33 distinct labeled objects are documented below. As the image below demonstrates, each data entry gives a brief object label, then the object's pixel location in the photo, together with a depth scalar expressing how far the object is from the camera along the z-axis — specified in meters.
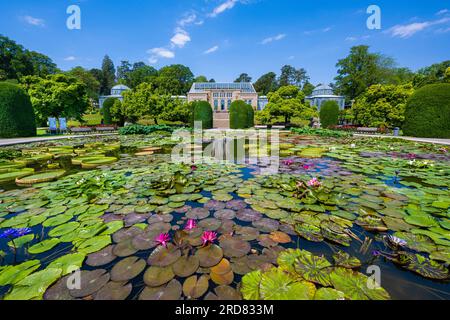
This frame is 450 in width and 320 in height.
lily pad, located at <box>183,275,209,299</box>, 1.33
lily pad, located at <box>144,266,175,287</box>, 1.42
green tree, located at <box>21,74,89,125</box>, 14.66
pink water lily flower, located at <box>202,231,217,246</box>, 1.84
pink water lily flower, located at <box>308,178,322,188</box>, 2.97
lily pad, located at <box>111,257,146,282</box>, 1.47
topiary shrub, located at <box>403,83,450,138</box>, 10.88
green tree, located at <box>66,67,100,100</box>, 43.25
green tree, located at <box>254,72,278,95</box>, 61.67
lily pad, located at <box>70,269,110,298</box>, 1.33
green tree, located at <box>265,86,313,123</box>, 18.59
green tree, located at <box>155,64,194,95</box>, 49.94
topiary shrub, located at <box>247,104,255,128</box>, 19.41
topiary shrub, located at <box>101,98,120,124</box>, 19.71
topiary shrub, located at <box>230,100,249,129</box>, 19.19
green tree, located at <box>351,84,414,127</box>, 14.26
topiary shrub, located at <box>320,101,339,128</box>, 18.59
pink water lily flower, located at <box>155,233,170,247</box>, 1.81
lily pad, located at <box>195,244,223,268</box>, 1.63
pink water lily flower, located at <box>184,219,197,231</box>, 2.09
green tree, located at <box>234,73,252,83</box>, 79.69
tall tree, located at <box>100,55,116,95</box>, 56.94
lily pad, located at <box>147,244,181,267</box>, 1.62
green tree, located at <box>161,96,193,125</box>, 19.19
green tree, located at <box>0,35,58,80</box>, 33.53
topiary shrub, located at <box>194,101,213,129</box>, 18.70
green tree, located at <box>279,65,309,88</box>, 62.66
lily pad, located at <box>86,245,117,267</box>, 1.62
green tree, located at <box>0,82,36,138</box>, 10.97
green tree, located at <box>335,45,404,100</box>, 31.70
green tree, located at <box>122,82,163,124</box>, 18.20
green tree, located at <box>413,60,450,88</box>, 27.42
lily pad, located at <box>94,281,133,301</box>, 1.29
